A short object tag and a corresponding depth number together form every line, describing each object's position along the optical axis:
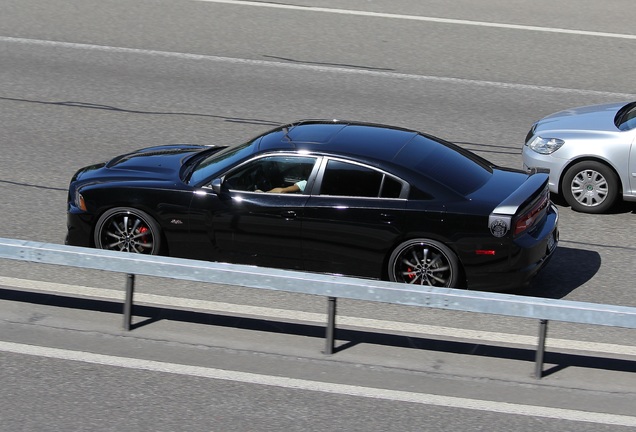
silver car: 22.77
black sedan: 18.36
